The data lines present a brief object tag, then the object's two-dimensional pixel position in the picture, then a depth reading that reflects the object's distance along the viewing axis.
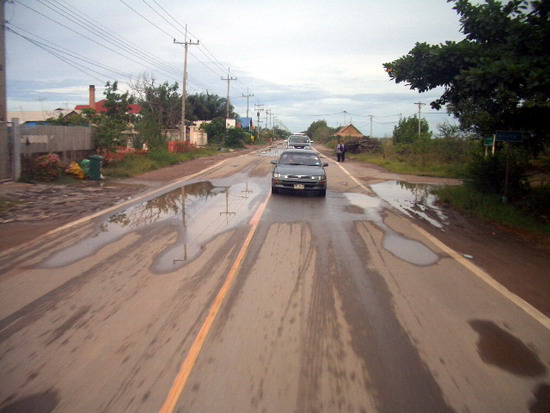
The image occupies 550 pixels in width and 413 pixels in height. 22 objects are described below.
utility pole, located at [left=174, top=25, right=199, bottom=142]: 36.97
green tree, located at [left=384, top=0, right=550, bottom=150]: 9.08
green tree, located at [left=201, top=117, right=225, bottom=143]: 56.00
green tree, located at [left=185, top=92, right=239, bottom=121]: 73.75
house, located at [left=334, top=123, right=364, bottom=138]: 97.38
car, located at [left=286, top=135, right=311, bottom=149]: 37.00
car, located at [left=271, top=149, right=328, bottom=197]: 14.87
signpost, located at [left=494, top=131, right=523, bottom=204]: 12.34
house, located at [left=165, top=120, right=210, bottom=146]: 56.84
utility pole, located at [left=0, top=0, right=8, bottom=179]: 15.70
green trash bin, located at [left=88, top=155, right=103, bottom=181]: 18.36
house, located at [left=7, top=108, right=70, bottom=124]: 56.41
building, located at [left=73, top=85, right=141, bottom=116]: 58.50
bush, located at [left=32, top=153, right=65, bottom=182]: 16.81
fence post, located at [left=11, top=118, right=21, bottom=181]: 15.97
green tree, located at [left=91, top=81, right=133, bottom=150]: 22.45
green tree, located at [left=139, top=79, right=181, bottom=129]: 49.89
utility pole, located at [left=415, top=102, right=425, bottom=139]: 61.28
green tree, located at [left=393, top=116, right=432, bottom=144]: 48.47
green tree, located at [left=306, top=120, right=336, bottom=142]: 117.93
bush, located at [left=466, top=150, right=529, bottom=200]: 14.02
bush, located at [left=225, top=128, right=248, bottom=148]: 56.12
